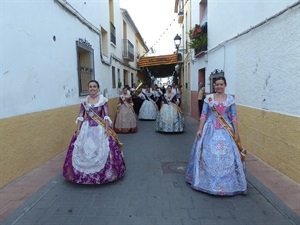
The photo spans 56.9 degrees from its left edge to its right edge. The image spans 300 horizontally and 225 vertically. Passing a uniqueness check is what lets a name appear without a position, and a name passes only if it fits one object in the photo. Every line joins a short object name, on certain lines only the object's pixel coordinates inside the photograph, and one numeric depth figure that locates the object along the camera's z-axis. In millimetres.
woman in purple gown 4180
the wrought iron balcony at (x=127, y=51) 16411
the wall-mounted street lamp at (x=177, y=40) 14149
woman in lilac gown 3777
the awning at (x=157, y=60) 19781
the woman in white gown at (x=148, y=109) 12898
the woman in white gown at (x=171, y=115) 8734
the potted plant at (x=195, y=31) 10314
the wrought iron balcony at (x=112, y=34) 12912
